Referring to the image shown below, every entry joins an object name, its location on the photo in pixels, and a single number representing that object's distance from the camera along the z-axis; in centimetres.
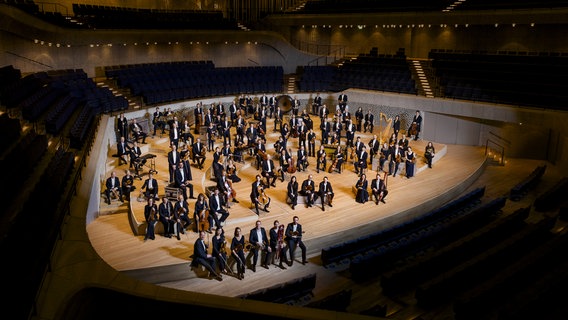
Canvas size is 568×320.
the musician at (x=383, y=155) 1563
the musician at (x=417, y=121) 2014
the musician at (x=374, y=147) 1623
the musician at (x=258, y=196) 1221
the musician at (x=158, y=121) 1856
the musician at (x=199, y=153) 1511
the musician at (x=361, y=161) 1536
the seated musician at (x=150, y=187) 1205
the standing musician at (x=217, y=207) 1124
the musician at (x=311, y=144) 1709
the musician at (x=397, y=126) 1946
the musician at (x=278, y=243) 1005
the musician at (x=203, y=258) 940
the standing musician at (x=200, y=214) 1082
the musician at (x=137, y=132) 1698
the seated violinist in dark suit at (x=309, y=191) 1283
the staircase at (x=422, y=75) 2167
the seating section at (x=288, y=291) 824
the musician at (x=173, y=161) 1336
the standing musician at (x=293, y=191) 1262
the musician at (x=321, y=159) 1574
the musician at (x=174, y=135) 1631
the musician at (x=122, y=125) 1648
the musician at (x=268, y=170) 1399
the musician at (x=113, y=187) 1215
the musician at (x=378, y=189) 1319
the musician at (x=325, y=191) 1268
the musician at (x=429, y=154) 1650
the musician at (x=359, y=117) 2102
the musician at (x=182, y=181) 1239
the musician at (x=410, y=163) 1530
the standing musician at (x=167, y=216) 1061
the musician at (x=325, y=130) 1827
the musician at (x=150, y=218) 1053
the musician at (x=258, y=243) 996
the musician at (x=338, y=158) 1557
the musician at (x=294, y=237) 1018
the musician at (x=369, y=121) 2061
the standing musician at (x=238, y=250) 953
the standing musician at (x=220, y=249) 948
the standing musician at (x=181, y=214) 1076
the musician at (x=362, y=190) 1312
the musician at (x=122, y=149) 1486
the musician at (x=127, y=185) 1233
